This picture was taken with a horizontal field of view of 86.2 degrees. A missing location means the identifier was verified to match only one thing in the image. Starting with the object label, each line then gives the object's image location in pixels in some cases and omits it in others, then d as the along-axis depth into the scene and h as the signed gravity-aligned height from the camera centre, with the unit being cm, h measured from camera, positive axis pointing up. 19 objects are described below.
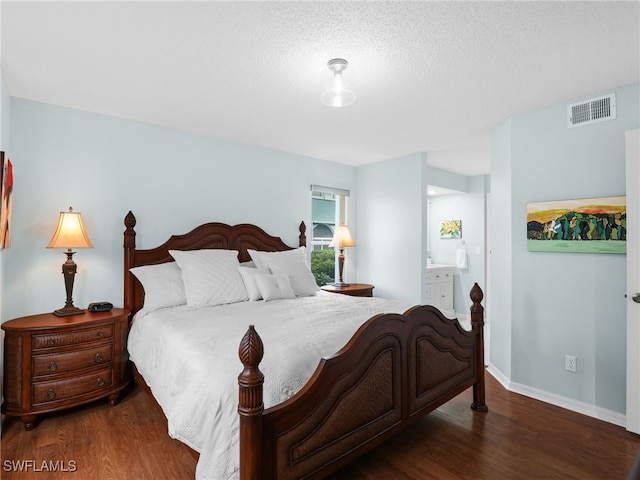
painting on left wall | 220 +27
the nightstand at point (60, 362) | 237 -91
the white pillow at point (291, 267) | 348 -30
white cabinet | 560 -79
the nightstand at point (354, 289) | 424 -63
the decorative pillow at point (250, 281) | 316 -39
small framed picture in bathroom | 624 +20
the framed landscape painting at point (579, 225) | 255 +11
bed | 142 -72
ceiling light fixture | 217 +96
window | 495 +22
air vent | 260 +101
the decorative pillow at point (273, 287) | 313 -45
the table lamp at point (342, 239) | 465 +0
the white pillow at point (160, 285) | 288 -41
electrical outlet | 276 -101
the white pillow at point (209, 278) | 292 -35
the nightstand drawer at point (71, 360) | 242 -90
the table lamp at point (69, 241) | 265 -2
